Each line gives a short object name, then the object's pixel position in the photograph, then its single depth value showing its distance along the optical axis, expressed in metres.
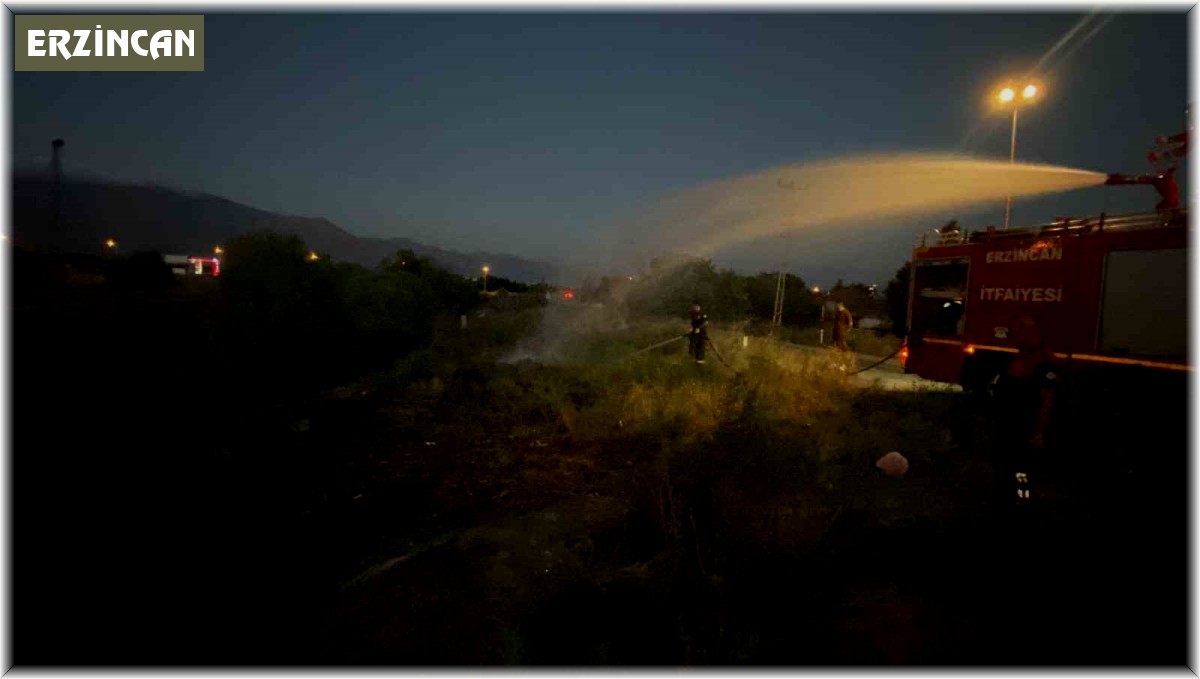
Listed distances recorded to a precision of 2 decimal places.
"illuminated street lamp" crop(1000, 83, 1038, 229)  10.13
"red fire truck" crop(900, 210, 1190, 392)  6.61
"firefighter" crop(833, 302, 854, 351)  13.14
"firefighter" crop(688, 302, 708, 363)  11.60
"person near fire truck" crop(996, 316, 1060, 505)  5.31
